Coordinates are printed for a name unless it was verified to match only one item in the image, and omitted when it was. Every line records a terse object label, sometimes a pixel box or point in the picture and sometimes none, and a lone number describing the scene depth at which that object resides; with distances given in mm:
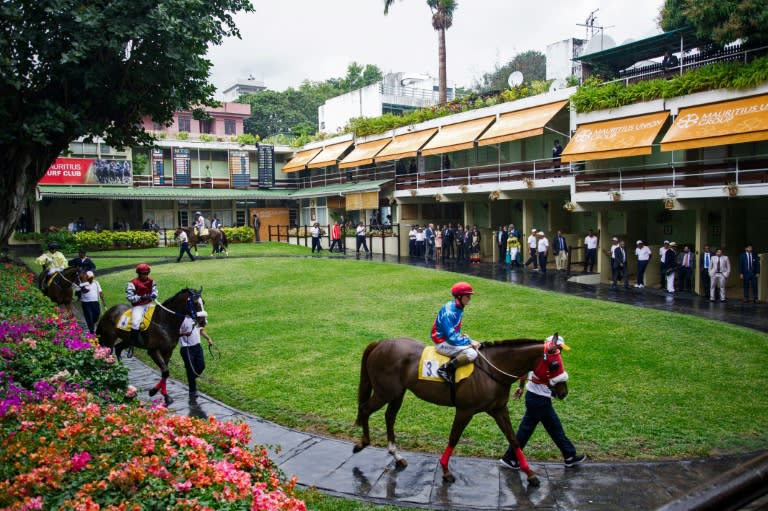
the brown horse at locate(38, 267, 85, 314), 14570
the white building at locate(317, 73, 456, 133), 51188
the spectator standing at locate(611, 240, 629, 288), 20469
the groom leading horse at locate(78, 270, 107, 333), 13688
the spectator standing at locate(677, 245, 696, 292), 19812
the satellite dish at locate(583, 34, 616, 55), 26577
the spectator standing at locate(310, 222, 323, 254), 31719
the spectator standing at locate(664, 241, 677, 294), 19688
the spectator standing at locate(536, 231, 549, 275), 23516
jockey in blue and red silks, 7055
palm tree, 40656
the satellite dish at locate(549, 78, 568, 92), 26409
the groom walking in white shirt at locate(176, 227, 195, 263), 27594
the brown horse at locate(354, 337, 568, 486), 6996
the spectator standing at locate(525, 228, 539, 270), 24906
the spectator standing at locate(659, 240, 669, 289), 19828
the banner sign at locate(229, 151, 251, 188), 42875
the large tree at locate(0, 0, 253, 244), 8680
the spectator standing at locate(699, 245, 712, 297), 18703
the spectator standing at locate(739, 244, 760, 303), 17703
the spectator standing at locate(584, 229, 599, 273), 23266
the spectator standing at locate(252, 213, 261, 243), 40469
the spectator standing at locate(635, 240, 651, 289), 20609
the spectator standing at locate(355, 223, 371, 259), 31859
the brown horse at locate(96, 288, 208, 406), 10188
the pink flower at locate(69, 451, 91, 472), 4277
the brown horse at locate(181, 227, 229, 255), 29750
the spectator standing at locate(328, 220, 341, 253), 32656
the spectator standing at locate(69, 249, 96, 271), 14435
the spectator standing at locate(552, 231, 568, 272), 23922
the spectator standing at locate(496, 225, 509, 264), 27141
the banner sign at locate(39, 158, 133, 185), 35969
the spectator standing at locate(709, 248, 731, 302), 17984
